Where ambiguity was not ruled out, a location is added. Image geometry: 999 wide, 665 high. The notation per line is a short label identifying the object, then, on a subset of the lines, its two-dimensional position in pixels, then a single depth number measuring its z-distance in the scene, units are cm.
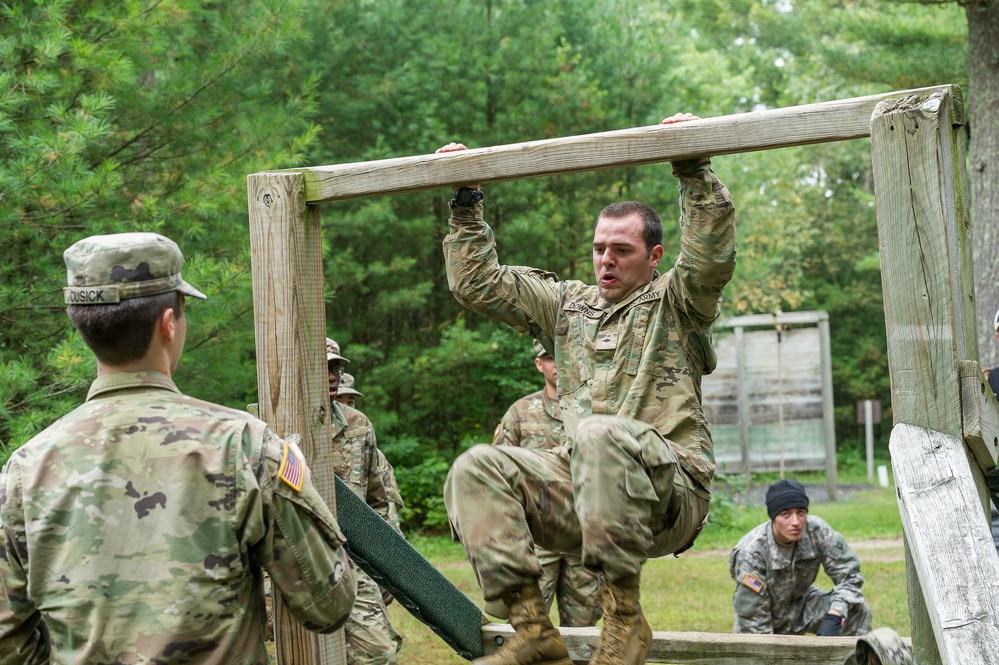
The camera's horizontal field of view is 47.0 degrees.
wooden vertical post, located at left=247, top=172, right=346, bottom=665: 383
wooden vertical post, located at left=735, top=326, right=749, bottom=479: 1789
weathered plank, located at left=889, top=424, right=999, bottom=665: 255
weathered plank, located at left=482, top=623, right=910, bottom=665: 416
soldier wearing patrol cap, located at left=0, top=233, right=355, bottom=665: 268
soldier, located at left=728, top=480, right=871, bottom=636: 704
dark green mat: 378
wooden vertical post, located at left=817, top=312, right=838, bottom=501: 1819
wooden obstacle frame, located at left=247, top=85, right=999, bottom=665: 280
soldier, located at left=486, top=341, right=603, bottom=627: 701
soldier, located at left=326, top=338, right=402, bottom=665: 609
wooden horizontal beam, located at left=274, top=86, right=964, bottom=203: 323
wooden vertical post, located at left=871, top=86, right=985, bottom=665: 311
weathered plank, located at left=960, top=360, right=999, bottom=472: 308
